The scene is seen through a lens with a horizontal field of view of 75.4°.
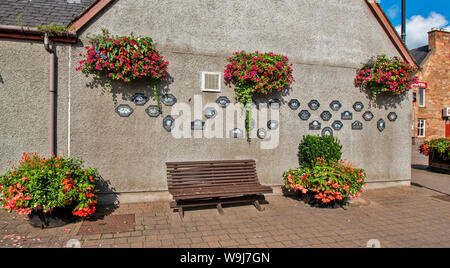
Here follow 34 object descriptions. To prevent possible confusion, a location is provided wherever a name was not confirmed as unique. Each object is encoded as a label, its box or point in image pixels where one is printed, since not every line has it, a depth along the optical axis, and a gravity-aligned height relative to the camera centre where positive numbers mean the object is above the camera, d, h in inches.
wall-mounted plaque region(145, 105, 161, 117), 231.6 +13.0
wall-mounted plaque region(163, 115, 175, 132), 235.1 +3.6
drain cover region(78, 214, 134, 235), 176.1 -62.4
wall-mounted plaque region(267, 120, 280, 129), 261.0 +4.1
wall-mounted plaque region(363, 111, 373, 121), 291.7 +13.7
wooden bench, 207.9 -43.2
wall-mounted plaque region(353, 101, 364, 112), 287.9 +23.2
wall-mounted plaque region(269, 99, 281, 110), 261.3 +22.2
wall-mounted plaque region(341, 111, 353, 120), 284.4 +13.9
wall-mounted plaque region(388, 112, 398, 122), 301.6 +13.8
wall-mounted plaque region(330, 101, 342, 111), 280.4 +23.2
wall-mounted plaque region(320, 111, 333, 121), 276.8 +13.3
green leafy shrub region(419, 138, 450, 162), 414.3 -28.0
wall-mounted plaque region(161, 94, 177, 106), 234.8 +22.9
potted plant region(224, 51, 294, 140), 236.7 +45.7
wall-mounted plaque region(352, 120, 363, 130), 287.9 +4.4
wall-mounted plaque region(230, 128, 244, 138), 253.1 -4.3
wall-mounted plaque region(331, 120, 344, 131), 281.0 +4.1
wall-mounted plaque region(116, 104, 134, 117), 225.5 +13.2
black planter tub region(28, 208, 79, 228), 177.0 -56.7
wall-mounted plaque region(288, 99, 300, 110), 266.4 +22.7
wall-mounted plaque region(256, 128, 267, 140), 259.1 -4.1
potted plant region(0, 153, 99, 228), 167.6 -38.7
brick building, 896.3 +120.2
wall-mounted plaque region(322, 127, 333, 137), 278.2 -1.9
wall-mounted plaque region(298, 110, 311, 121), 269.7 +13.0
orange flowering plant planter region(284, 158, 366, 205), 224.4 -41.5
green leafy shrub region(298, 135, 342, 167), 249.6 -18.0
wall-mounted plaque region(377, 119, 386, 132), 297.6 +4.8
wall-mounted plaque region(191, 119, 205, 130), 242.1 +2.3
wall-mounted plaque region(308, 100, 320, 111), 272.5 +22.6
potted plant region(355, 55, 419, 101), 273.1 +51.3
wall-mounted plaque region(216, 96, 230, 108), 248.5 +23.1
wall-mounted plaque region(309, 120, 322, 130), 273.6 +3.7
